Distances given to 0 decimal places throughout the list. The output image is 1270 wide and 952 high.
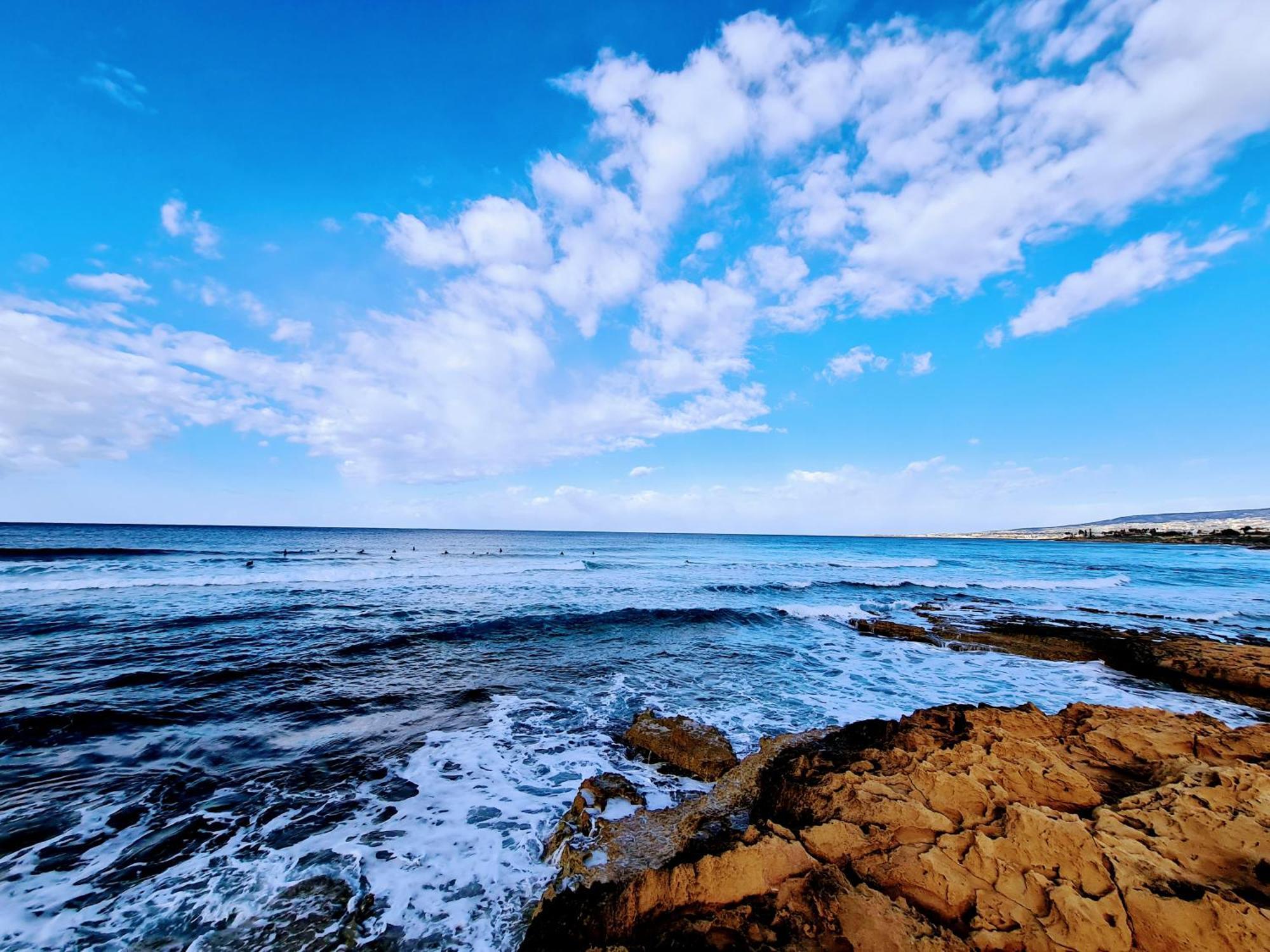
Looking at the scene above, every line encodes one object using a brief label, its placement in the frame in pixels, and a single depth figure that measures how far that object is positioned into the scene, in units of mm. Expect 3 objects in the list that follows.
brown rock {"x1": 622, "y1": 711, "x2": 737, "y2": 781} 6883
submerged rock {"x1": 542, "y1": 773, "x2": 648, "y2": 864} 5407
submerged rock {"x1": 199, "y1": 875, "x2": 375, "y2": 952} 4133
